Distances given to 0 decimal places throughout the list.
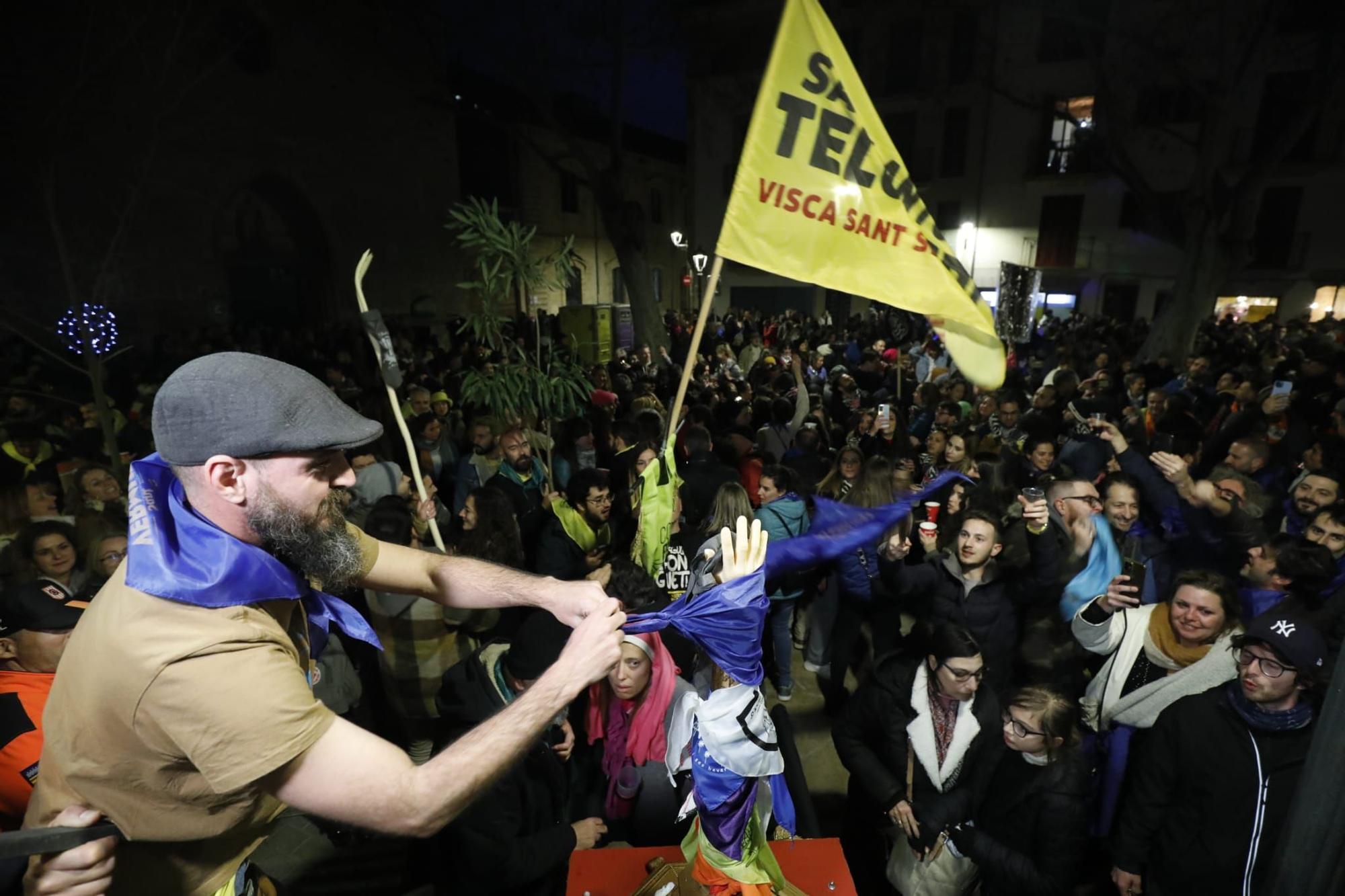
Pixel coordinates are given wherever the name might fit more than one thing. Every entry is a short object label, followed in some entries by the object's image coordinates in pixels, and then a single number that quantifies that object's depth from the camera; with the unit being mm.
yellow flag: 2914
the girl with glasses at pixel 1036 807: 2686
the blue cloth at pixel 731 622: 1745
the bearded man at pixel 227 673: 1373
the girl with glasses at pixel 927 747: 2973
